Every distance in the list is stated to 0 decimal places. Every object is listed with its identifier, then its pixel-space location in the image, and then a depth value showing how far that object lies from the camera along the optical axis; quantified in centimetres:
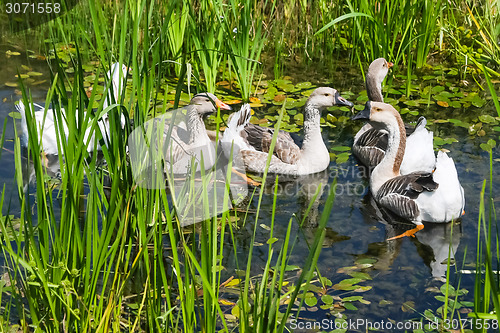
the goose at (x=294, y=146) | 573
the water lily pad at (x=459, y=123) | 631
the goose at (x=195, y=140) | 563
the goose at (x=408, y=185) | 472
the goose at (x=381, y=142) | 543
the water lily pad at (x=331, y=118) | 663
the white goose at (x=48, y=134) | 557
